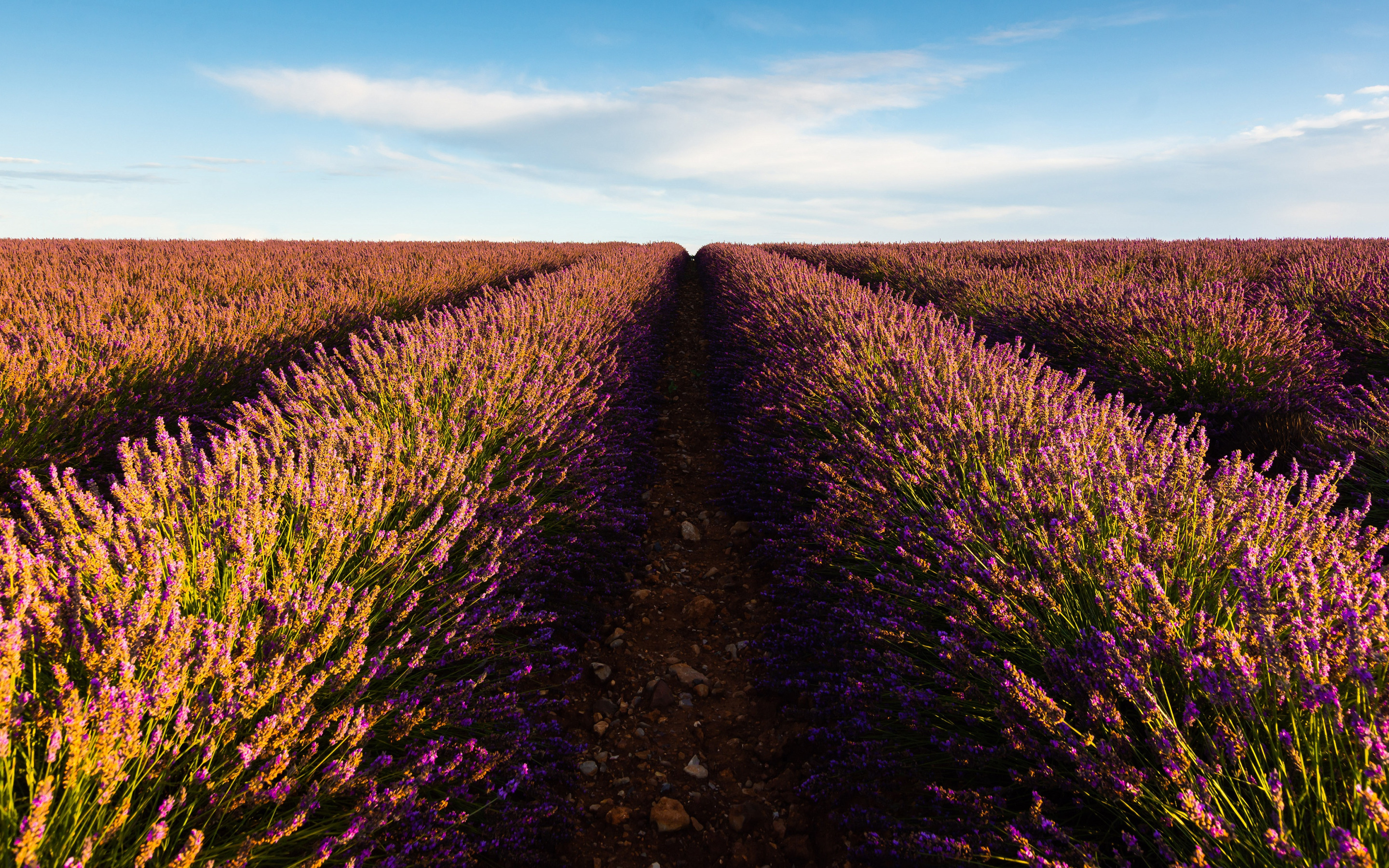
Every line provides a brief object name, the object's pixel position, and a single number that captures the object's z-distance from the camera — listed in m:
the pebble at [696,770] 2.32
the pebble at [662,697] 2.67
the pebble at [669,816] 2.09
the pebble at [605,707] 2.62
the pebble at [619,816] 2.11
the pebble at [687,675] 2.79
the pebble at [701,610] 3.21
